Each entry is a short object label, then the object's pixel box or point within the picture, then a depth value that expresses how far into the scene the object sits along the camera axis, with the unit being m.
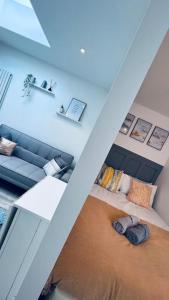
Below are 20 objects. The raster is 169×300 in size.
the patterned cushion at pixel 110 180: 2.84
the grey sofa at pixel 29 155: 3.25
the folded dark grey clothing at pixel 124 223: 1.69
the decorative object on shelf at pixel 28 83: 3.85
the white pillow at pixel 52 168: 3.28
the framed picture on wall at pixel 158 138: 3.27
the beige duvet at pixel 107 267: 1.15
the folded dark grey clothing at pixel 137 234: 1.62
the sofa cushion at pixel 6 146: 3.48
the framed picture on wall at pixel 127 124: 3.28
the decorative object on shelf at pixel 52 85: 3.91
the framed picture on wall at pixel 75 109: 3.93
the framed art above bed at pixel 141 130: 3.28
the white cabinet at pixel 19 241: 1.18
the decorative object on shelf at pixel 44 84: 3.86
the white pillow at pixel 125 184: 3.04
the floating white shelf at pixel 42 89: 3.87
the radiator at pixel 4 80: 3.91
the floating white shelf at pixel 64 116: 3.91
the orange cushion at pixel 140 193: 2.86
